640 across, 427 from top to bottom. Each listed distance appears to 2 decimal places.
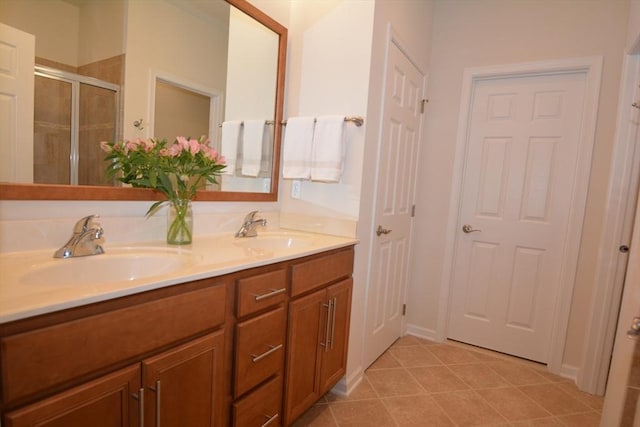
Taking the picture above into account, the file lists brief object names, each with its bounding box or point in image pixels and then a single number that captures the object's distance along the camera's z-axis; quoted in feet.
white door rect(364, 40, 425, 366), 6.63
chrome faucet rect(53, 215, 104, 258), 3.50
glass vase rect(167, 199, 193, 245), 4.45
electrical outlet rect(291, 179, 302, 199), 6.67
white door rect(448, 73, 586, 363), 7.50
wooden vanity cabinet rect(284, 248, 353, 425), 4.65
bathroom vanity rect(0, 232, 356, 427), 2.23
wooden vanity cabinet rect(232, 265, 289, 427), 3.76
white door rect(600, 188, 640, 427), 3.18
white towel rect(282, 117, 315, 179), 6.07
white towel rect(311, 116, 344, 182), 5.74
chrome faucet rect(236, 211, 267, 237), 5.65
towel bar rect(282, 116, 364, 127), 5.73
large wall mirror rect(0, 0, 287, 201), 3.44
